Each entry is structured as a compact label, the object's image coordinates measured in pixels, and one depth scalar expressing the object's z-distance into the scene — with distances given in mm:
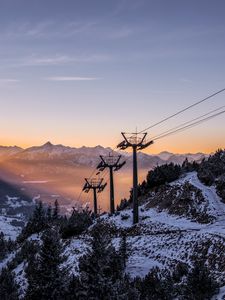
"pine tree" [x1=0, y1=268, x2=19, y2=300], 49672
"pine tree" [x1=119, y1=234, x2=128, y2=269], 42469
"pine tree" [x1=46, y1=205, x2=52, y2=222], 116481
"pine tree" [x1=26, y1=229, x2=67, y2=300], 38469
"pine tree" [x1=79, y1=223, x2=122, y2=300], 34750
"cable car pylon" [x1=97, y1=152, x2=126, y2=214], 76025
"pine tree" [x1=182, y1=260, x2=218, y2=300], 29766
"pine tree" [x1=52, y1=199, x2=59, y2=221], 119450
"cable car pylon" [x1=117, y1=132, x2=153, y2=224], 57562
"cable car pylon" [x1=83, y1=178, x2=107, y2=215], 93938
